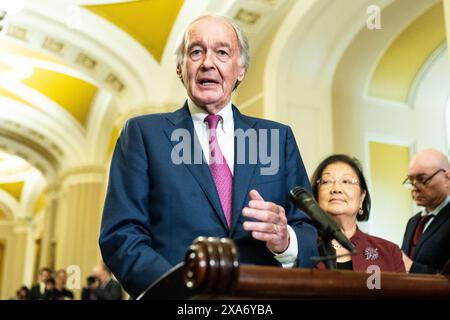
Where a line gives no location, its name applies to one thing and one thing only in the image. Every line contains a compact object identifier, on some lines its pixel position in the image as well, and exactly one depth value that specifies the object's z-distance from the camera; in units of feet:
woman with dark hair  8.54
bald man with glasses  10.46
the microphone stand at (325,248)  4.18
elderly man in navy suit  4.58
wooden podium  3.27
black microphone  4.22
